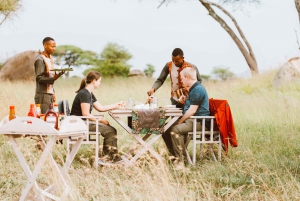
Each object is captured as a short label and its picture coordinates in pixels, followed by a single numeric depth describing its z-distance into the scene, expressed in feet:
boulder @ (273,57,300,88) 42.26
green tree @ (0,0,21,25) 60.54
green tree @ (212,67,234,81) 120.63
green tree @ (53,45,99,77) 117.60
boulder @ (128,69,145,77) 86.21
